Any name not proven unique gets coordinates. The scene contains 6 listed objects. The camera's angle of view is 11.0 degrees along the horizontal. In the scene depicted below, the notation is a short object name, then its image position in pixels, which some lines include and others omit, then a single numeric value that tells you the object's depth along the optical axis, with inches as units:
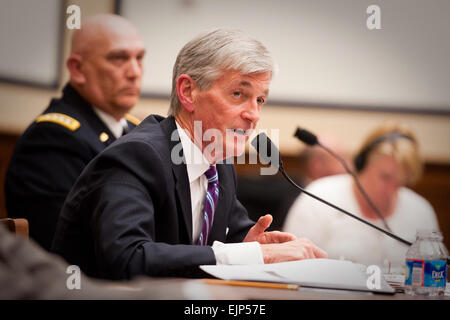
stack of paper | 146.1
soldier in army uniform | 177.7
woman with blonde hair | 195.1
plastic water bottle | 148.4
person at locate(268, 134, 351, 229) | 250.9
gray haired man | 148.8
